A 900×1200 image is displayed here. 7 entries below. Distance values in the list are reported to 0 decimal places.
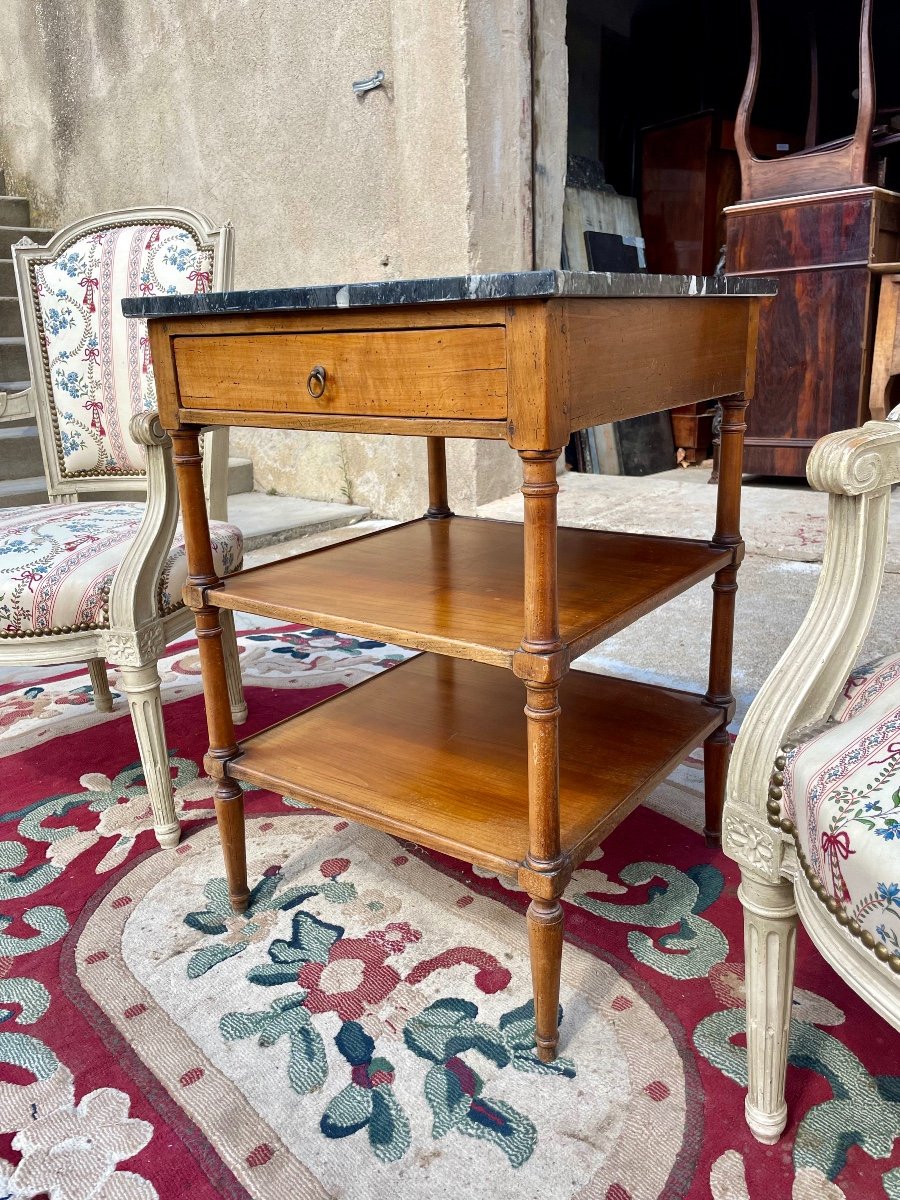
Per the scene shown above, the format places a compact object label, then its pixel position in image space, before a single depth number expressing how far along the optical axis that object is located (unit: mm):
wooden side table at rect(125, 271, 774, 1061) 911
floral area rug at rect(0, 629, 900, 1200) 927
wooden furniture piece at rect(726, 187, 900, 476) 3133
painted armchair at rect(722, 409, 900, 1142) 718
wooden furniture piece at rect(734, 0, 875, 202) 3072
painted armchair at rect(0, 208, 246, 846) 1469
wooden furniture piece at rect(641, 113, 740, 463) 4441
